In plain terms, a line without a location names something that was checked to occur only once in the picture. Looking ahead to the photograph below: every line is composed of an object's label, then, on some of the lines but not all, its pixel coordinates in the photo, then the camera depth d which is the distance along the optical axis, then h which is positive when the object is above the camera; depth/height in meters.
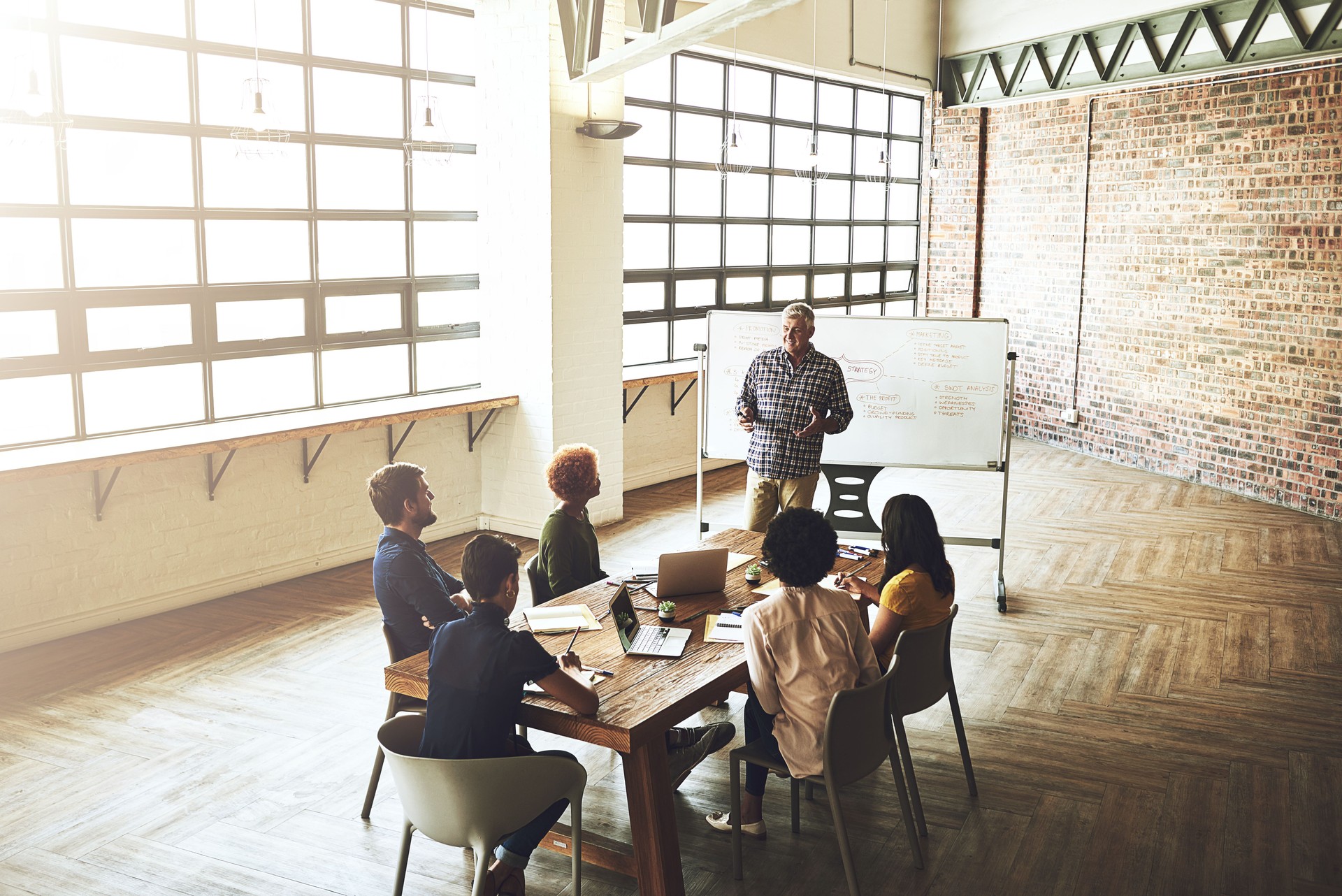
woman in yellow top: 3.54 -0.90
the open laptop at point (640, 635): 3.37 -1.06
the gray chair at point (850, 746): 3.04 -1.27
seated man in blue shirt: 3.47 -0.86
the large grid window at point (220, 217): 5.13 +0.40
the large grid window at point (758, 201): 8.50 +0.81
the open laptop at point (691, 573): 3.81 -0.96
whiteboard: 6.00 -0.47
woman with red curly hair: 3.79 -0.81
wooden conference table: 2.90 -1.11
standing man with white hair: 5.29 -0.57
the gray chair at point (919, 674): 3.40 -1.19
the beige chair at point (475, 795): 2.64 -1.21
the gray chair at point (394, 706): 3.51 -1.37
